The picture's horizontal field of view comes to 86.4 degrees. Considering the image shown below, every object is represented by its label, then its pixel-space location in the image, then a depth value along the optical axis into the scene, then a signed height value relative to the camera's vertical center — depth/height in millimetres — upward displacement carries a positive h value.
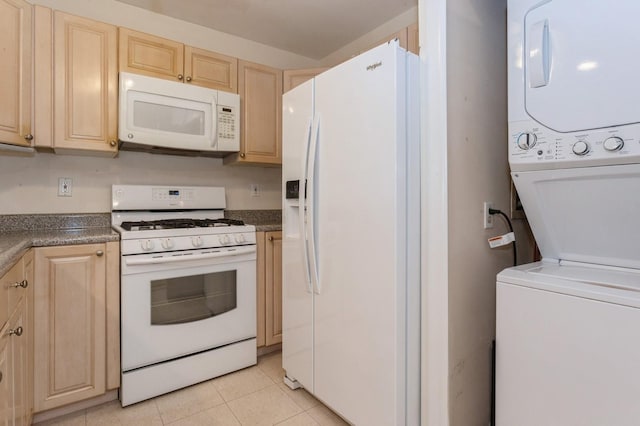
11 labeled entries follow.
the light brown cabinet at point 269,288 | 2285 -517
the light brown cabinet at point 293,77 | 2586 +1032
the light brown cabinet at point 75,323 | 1622 -552
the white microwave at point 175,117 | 2018 +605
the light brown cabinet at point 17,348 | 1085 -503
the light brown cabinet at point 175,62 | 2051 +979
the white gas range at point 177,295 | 1815 -484
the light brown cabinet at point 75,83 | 1817 +716
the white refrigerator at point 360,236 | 1341 -105
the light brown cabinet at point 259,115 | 2467 +717
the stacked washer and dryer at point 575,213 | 1002 -5
